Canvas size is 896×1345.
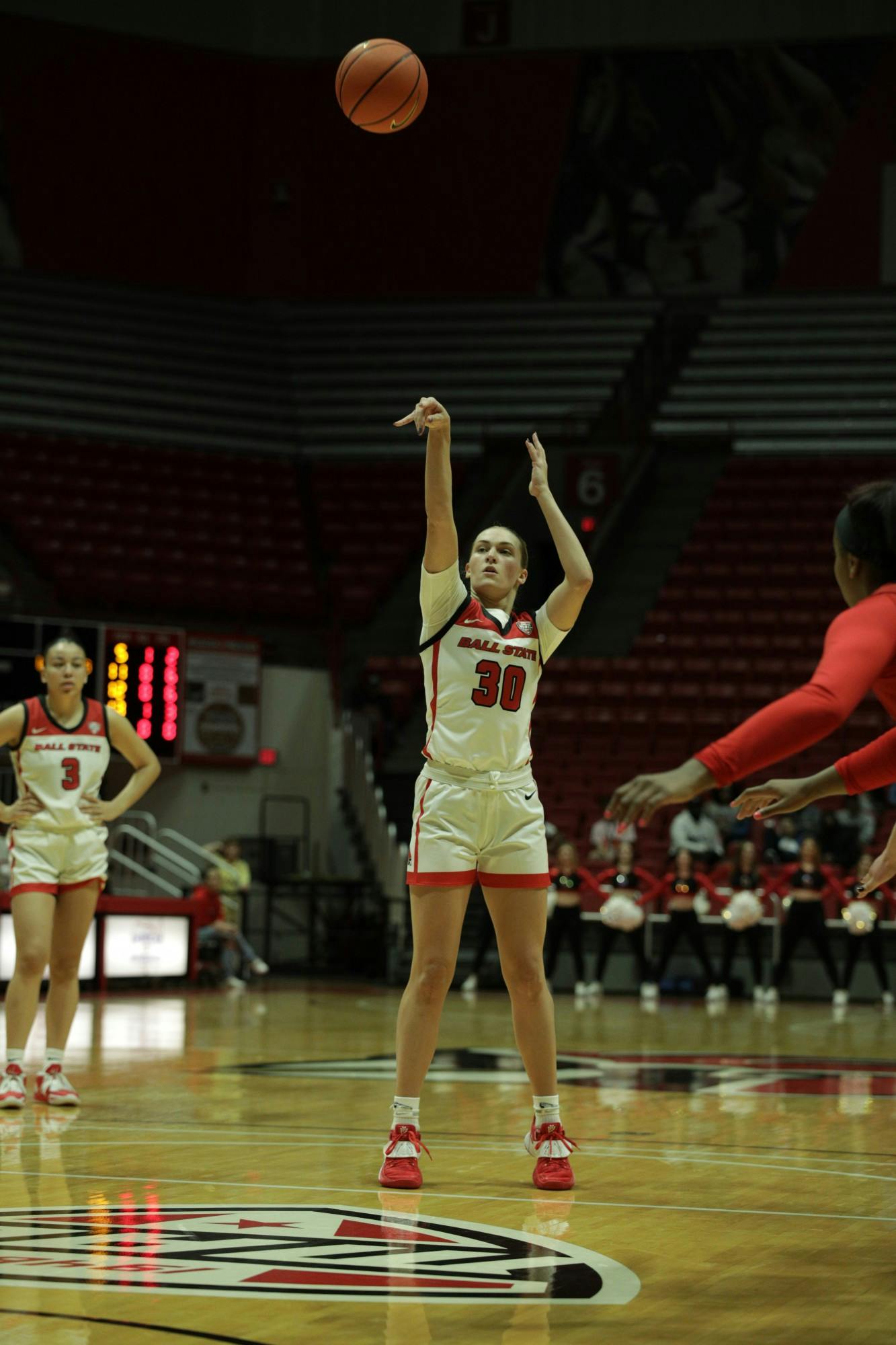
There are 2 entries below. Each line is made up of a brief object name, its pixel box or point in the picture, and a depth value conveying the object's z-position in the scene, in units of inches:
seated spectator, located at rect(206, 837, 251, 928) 719.1
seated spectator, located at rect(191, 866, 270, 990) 678.5
